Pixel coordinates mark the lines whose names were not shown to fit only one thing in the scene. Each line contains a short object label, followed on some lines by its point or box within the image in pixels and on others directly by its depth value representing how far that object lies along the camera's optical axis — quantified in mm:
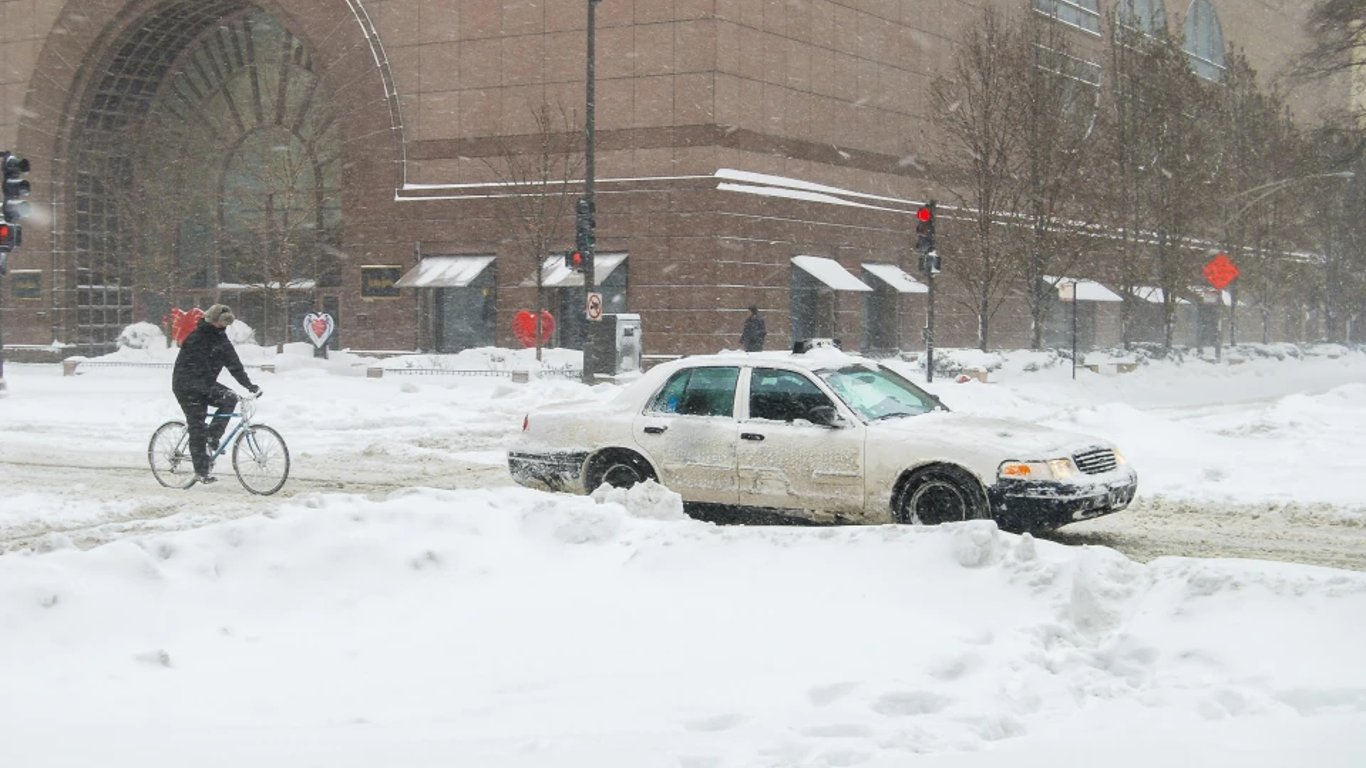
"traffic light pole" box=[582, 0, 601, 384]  25859
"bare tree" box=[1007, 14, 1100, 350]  33438
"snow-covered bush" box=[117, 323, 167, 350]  42531
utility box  28750
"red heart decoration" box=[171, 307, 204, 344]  39500
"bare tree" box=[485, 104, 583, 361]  36500
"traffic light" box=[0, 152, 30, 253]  24891
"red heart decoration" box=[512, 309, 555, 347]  36594
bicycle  13039
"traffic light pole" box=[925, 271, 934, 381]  24859
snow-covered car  9422
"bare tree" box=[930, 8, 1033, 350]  33913
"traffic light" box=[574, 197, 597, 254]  26031
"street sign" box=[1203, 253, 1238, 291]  34406
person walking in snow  28625
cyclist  12742
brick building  36156
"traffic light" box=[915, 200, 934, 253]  24375
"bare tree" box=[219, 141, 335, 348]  41281
